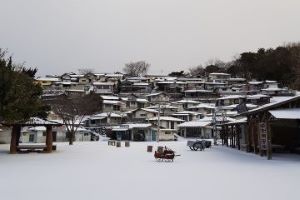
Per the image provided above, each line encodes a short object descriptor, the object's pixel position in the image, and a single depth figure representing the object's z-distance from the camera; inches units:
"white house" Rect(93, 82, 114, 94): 4040.4
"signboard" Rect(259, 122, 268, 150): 927.0
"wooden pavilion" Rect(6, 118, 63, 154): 1208.8
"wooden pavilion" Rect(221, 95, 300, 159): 912.3
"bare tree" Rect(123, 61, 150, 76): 5674.2
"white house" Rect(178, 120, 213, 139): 2736.2
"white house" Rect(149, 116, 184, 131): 2926.7
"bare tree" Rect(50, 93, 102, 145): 2404.9
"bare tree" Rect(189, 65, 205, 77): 5495.6
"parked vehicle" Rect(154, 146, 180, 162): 883.4
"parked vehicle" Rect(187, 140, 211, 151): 1352.6
